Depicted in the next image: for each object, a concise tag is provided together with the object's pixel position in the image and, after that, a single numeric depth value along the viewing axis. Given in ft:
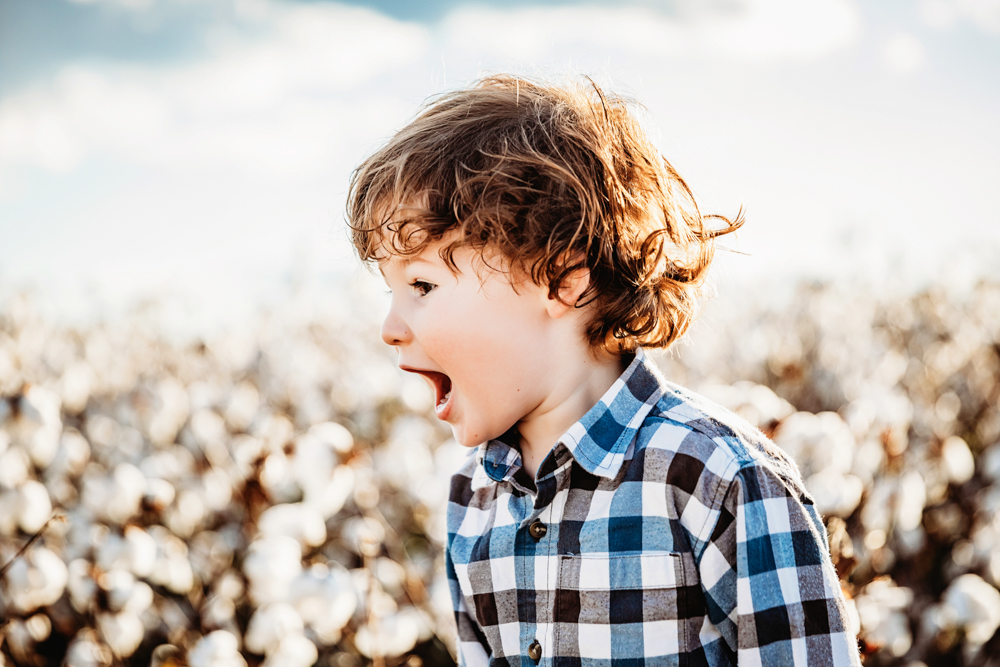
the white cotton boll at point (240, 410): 7.99
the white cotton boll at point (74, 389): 8.44
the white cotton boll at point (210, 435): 7.16
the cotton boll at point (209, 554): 5.90
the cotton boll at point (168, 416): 7.88
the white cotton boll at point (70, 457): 6.01
